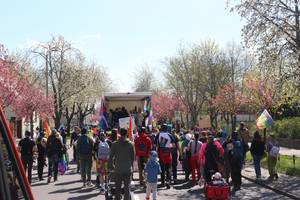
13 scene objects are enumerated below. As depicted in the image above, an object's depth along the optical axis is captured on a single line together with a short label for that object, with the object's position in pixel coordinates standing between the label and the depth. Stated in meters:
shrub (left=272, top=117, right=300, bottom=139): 40.41
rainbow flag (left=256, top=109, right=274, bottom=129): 22.49
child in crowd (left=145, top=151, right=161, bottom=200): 12.59
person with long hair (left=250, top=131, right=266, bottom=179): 17.75
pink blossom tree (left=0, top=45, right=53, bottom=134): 36.88
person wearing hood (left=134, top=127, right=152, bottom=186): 15.48
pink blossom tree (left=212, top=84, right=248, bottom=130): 53.59
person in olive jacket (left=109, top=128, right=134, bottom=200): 11.04
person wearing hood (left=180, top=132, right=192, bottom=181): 17.61
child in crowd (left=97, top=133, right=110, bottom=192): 14.92
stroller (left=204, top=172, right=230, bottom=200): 10.85
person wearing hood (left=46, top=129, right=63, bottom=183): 17.84
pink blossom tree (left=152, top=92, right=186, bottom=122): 76.75
